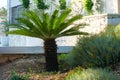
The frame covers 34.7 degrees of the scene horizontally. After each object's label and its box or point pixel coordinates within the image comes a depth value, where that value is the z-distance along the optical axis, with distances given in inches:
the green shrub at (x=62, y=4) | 428.0
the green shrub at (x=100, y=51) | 183.7
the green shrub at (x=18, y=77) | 178.9
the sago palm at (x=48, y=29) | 217.4
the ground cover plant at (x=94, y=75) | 147.4
